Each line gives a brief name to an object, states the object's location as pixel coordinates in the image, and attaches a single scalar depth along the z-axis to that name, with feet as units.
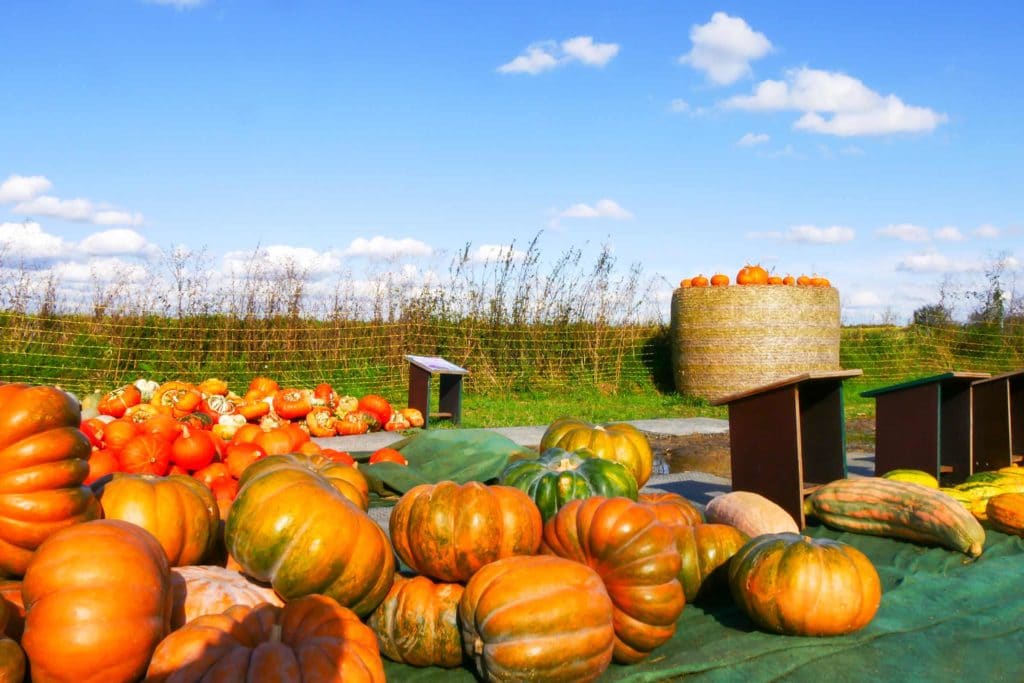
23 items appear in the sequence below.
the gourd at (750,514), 12.66
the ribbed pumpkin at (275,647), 6.83
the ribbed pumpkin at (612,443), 14.40
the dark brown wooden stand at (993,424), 19.69
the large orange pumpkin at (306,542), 8.39
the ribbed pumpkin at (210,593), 8.21
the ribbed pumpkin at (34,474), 8.50
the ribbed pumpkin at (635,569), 8.82
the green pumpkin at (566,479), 11.30
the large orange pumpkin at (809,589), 9.74
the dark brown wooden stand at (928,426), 17.81
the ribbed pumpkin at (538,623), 7.88
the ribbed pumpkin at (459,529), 8.98
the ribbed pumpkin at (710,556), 10.55
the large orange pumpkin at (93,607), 7.07
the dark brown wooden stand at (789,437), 14.74
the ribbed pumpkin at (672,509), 10.70
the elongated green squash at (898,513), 13.25
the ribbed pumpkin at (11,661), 6.86
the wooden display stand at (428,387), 29.45
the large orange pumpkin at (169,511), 9.39
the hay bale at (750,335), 43.04
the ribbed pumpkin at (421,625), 8.79
